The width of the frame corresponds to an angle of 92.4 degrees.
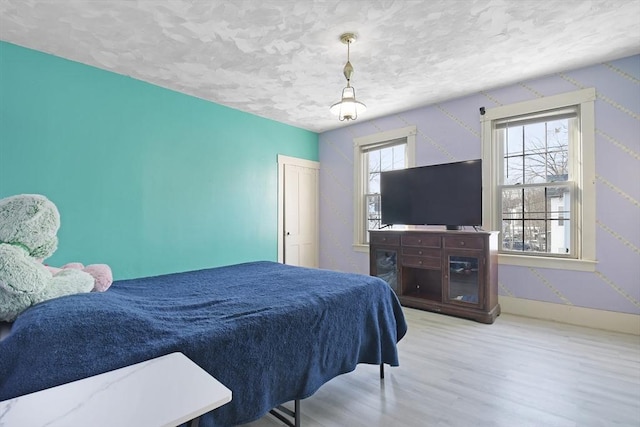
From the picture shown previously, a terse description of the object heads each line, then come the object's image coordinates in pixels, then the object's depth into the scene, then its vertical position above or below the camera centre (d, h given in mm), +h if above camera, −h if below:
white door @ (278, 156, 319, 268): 5070 +36
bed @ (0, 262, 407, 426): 955 -492
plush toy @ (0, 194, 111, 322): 1095 -167
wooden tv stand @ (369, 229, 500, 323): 3428 -692
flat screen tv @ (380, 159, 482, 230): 3623 +227
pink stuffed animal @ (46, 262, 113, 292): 1581 -318
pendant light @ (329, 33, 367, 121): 2580 +921
